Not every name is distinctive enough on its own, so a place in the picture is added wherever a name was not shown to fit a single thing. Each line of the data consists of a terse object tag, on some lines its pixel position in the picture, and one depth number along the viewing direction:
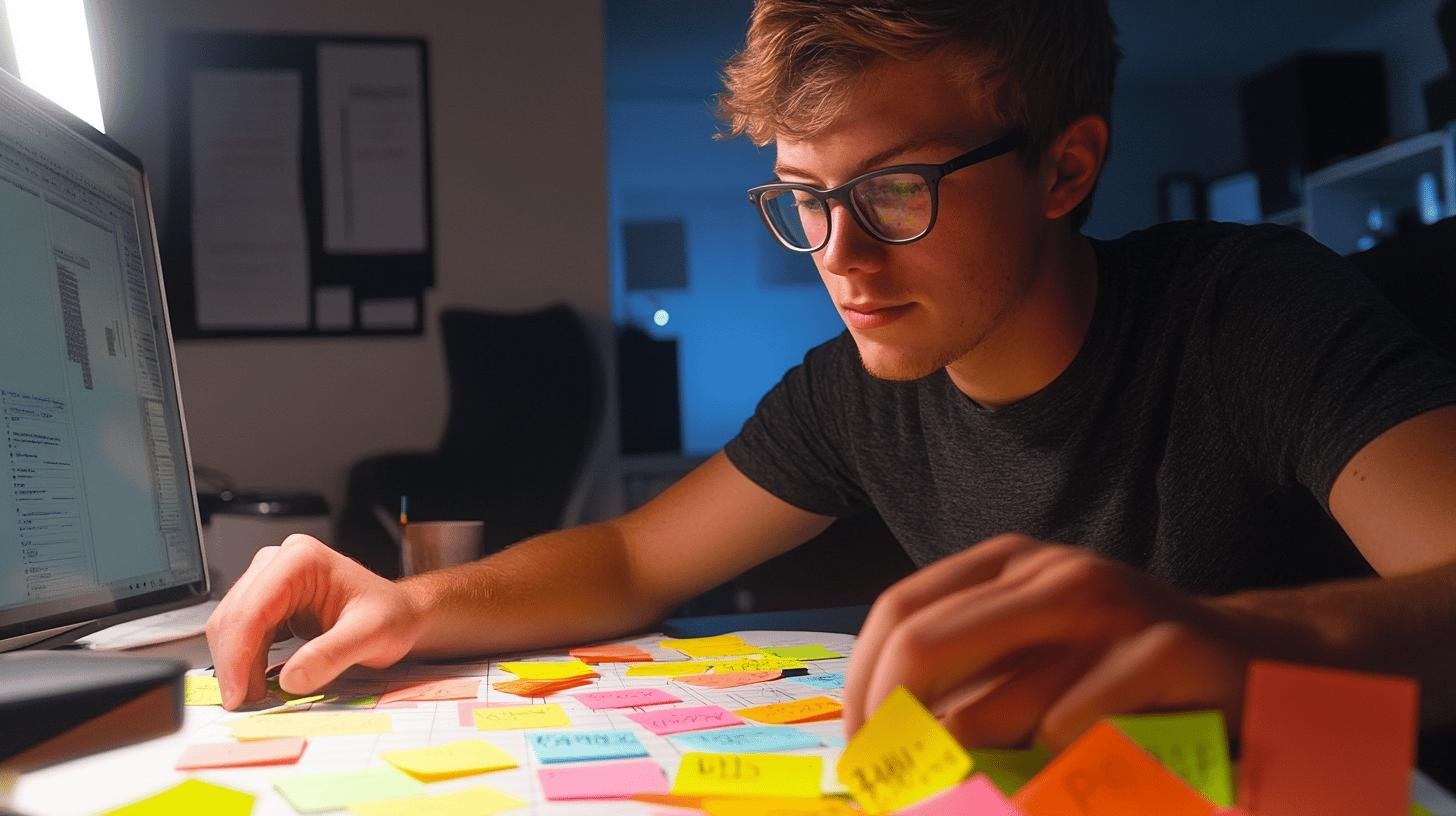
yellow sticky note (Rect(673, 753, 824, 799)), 0.55
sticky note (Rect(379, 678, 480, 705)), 0.83
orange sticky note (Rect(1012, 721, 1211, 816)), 0.45
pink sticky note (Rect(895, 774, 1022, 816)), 0.46
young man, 0.84
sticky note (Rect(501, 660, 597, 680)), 0.92
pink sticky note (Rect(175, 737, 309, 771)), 0.63
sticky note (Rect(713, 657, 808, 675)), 0.90
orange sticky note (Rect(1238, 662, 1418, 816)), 0.44
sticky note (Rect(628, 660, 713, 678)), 0.91
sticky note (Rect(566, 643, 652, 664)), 1.00
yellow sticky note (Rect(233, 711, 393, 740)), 0.72
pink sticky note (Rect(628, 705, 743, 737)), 0.70
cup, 1.24
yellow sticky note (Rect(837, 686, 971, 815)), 0.48
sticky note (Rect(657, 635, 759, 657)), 0.99
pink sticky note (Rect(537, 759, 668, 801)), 0.56
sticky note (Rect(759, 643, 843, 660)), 0.94
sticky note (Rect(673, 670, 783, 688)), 0.85
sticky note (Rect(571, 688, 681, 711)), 0.79
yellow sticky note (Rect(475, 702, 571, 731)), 0.72
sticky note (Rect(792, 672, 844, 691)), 0.82
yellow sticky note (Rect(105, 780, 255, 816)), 0.54
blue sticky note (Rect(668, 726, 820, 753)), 0.64
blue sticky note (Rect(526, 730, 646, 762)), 0.63
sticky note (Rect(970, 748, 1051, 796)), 0.51
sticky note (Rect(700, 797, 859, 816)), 0.52
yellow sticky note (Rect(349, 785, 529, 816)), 0.54
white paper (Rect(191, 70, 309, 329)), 2.58
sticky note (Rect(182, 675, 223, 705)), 0.83
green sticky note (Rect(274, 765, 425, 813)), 0.55
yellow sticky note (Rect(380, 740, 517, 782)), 0.60
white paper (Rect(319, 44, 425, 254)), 2.63
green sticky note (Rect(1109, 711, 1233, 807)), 0.48
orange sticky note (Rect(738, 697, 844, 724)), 0.72
